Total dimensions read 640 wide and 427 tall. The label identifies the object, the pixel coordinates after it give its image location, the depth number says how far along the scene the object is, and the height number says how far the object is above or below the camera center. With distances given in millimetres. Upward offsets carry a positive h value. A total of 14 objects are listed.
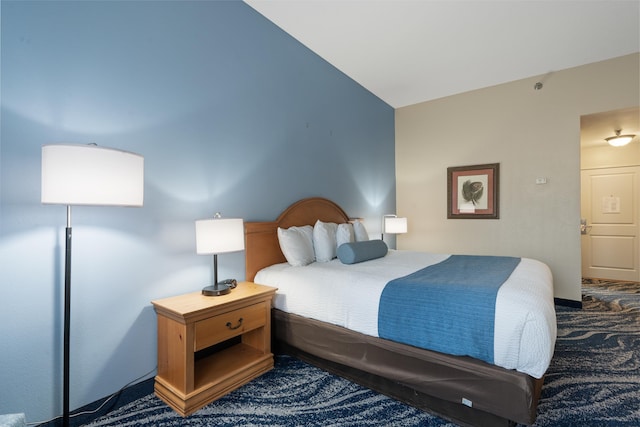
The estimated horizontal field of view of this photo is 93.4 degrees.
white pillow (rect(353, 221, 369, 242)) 3427 -163
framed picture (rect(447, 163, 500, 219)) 4297 +378
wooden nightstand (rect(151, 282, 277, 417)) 1742 -801
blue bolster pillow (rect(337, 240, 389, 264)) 2656 -313
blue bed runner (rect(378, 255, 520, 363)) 1562 -535
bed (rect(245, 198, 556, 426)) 1484 -865
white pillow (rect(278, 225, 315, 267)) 2658 -266
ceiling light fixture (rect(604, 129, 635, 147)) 4309 +1114
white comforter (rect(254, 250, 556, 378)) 1448 -503
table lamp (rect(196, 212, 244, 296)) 2002 -137
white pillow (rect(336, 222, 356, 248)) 3070 -180
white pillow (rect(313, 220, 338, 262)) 2887 -247
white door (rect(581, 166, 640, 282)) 5102 -117
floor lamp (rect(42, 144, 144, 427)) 1291 +174
